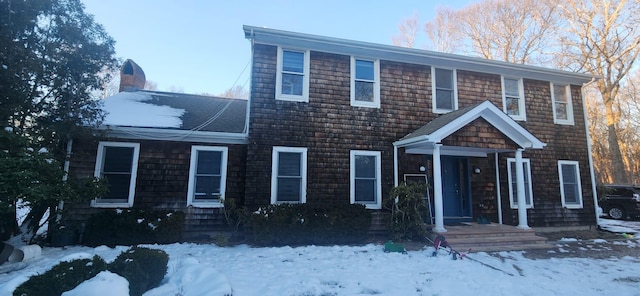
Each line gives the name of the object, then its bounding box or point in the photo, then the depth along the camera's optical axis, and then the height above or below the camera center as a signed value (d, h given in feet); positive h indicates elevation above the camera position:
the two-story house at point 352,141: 25.58 +3.82
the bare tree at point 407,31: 78.18 +39.30
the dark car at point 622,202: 44.29 -1.64
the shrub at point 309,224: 23.52 -3.13
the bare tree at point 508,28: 65.21 +35.56
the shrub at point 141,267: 12.13 -3.59
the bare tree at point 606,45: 56.80 +28.19
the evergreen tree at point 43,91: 17.74 +6.01
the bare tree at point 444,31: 75.36 +38.55
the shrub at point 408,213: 25.31 -2.23
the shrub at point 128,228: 22.44 -3.55
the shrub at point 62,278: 10.16 -3.49
